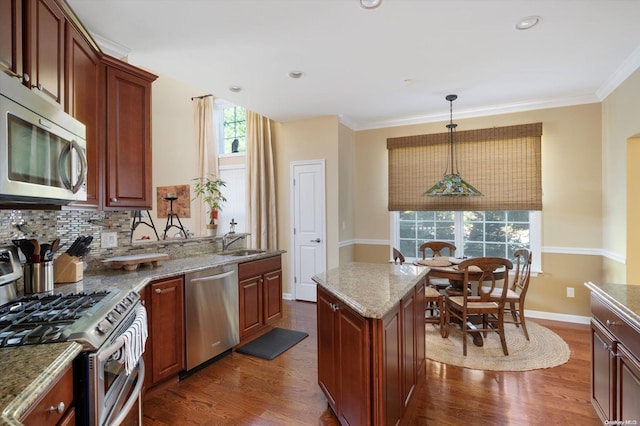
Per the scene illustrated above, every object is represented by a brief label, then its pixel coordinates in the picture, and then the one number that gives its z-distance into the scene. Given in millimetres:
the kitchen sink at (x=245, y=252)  3824
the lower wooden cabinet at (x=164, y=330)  2408
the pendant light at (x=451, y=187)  3924
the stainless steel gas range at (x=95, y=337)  1265
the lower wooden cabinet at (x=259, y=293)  3336
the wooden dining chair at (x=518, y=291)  3406
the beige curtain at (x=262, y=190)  5320
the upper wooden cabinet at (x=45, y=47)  1706
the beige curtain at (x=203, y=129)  6254
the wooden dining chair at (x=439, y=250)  4160
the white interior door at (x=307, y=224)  5020
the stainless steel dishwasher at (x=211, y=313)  2740
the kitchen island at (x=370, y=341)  1638
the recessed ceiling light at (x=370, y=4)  2227
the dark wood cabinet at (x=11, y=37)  1513
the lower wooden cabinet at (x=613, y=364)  1512
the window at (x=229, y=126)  6418
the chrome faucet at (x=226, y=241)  3869
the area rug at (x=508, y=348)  2965
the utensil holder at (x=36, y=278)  1927
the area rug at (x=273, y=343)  3250
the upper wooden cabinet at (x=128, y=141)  2527
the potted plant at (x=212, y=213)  3858
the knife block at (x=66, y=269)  2189
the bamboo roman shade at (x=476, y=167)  4297
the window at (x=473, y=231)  4402
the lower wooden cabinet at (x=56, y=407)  954
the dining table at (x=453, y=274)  3351
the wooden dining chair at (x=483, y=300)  3088
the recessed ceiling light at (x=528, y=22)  2432
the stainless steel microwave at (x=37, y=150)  1263
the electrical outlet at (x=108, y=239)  2715
